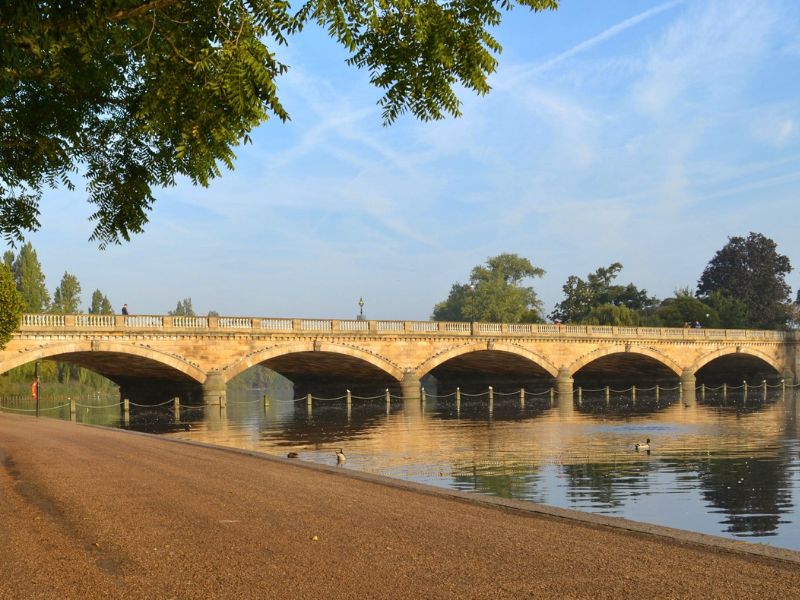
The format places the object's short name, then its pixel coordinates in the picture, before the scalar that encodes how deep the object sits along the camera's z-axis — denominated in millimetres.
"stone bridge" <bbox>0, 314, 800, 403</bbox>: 43062
